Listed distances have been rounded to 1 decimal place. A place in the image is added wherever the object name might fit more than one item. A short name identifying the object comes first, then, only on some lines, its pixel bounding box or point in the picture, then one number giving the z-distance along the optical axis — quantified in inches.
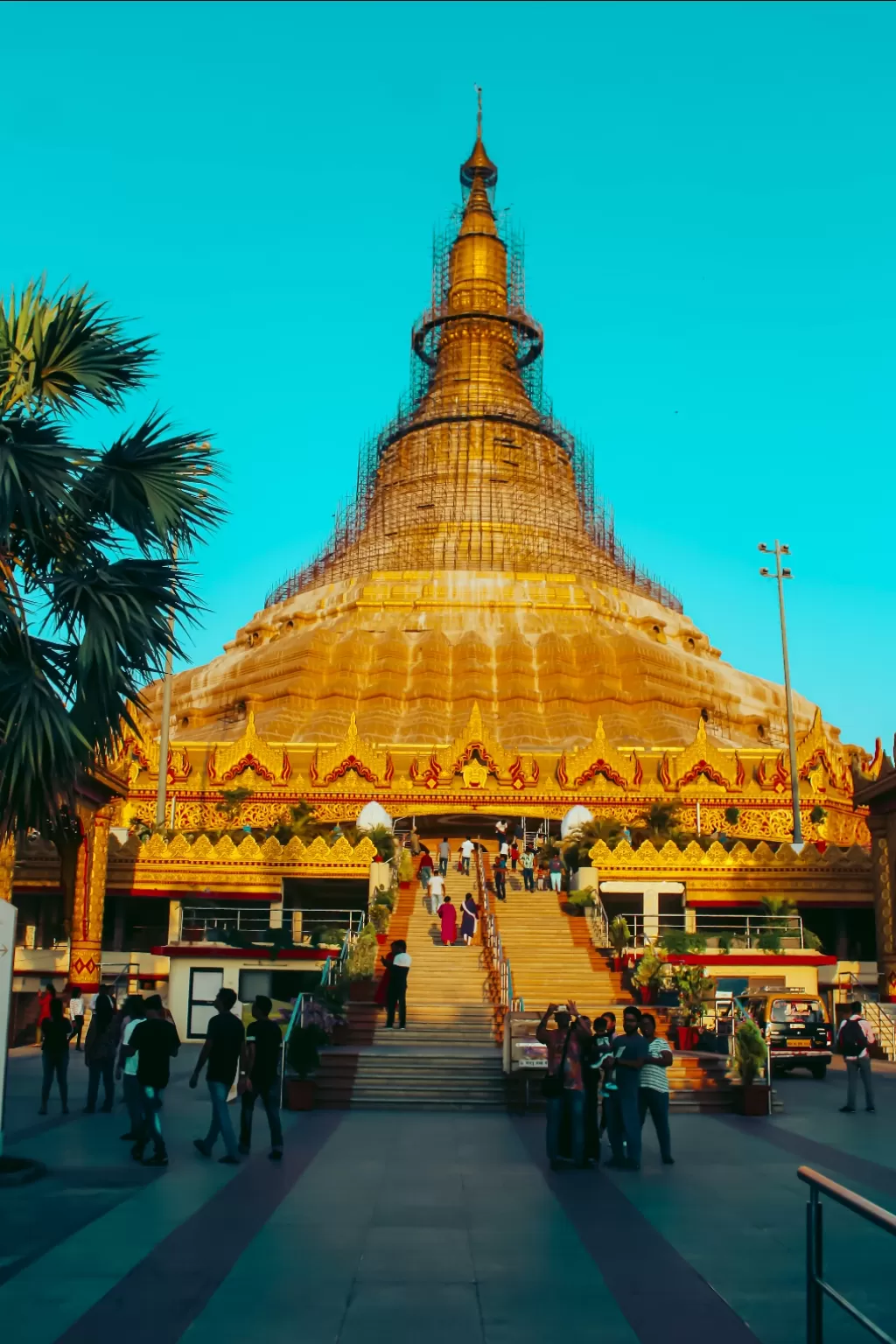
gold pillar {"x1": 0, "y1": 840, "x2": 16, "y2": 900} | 677.3
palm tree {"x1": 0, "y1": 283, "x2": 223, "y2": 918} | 502.3
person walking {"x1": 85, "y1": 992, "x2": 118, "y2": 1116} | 656.4
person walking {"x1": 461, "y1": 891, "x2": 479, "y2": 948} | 1066.1
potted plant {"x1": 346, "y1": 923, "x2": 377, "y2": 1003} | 894.4
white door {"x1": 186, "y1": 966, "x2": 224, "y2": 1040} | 963.3
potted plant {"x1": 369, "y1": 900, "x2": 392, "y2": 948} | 1101.1
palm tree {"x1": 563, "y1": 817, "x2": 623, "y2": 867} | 1417.3
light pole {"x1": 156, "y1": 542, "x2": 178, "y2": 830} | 1472.7
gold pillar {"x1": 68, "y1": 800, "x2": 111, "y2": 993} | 1123.9
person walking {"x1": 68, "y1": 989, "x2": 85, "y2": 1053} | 947.3
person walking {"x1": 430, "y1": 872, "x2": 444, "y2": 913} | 1195.3
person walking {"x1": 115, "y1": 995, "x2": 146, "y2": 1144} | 525.3
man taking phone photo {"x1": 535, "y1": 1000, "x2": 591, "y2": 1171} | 495.2
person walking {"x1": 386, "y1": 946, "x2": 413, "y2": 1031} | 812.0
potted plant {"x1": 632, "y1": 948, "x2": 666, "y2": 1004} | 924.0
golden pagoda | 1718.8
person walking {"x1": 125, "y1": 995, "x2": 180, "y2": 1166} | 495.8
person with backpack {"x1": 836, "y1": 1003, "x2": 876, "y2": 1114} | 671.8
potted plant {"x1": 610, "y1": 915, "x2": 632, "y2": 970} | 1067.9
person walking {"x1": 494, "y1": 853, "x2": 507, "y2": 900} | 1231.5
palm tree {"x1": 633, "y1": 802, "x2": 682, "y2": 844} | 1541.6
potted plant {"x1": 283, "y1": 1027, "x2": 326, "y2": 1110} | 674.2
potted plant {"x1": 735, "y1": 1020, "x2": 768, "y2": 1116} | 665.0
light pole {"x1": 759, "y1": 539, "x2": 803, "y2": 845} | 1535.4
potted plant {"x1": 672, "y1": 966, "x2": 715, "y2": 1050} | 842.2
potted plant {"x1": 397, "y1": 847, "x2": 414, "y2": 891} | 1336.4
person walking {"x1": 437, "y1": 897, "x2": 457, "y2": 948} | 1072.8
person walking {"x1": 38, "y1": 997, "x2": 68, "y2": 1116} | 652.7
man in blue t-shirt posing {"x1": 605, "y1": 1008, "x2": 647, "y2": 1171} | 499.8
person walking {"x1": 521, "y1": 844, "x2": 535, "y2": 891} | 1293.1
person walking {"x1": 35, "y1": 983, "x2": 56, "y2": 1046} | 747.4
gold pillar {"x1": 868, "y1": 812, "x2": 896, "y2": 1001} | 1123.3
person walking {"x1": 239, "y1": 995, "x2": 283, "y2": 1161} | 507.8
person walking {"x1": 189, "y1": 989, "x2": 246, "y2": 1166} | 501.7
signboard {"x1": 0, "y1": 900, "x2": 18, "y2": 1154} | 450.3
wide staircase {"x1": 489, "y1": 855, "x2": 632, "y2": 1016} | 941.8
